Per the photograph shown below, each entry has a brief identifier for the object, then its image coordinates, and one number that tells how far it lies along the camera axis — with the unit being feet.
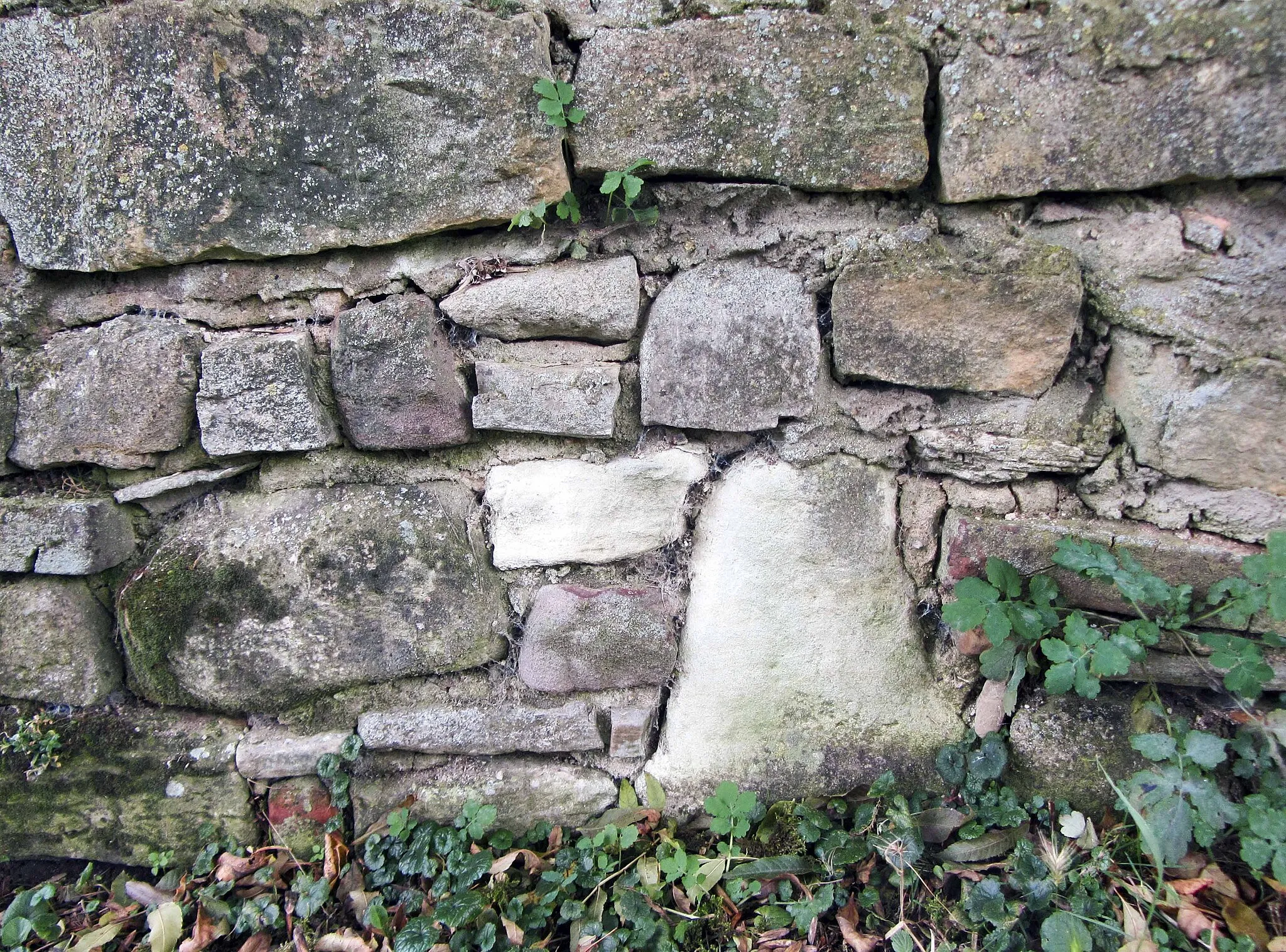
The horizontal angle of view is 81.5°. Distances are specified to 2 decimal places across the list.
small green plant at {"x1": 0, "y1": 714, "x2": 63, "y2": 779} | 5.08
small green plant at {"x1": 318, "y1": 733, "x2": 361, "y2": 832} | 5.04
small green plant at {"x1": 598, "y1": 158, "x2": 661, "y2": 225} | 4.40
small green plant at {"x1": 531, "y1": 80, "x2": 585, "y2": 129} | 4.36
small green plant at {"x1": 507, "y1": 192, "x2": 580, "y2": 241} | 4.54
